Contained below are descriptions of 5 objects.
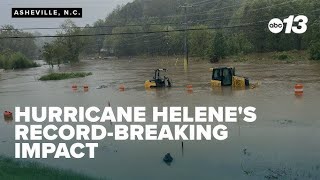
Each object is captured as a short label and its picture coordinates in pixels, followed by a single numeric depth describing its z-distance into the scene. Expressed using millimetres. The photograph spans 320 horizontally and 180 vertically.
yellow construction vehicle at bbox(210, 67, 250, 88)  31922
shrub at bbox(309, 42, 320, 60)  63312
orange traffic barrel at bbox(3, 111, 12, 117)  23230
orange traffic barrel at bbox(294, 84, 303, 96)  27969
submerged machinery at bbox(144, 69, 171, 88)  34562
